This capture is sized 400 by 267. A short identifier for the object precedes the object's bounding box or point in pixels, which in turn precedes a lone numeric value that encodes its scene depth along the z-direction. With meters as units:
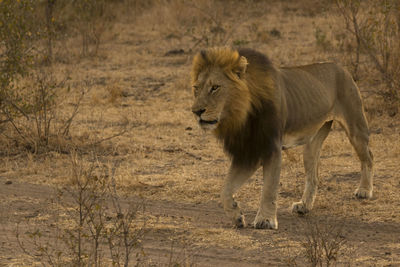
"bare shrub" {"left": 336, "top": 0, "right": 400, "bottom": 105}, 17.92
